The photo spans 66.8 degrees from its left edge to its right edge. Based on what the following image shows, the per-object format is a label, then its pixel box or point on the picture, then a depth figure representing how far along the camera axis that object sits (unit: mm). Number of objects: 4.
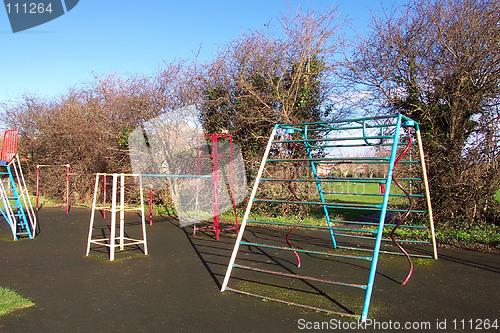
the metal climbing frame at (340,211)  3678
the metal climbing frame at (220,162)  9570
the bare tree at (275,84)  8867
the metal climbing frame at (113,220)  5037
